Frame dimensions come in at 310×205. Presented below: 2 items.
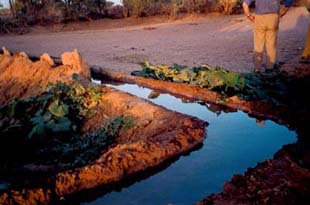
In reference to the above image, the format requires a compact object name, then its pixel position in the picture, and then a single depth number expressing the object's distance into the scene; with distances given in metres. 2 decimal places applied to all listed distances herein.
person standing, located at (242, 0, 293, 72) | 7.73
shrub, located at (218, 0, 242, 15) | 19.20
